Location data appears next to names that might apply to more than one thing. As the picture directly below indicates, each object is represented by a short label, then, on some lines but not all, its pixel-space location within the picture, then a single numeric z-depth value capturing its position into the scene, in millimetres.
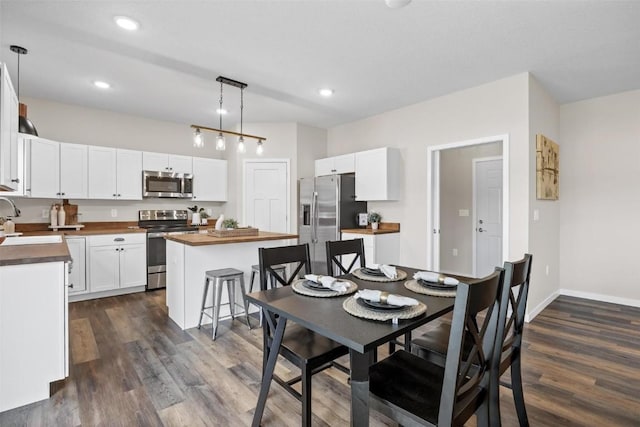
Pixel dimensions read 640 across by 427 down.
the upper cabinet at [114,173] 4309
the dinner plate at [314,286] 1786
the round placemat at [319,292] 1698
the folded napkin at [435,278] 1847
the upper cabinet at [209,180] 5266
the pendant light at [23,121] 2783
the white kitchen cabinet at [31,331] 1889
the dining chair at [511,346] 1416
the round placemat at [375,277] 2061
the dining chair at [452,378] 1073
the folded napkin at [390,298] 1415
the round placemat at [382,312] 1348
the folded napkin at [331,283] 1758
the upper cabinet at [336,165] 4883
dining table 1223
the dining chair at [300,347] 1509
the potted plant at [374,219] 4582
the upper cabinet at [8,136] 1930
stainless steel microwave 4742
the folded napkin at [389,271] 2082
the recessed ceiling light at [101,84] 3579
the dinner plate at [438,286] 1833
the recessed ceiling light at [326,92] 3850
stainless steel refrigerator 4746
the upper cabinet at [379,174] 4391
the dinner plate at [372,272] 2184
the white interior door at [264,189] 5277
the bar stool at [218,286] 2949
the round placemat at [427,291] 1713
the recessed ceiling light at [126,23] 2355
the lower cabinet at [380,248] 4238
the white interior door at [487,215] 5121
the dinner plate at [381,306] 1435
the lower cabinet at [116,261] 4039
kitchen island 3135
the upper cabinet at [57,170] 3842
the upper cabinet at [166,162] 4738
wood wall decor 3502
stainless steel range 4496
